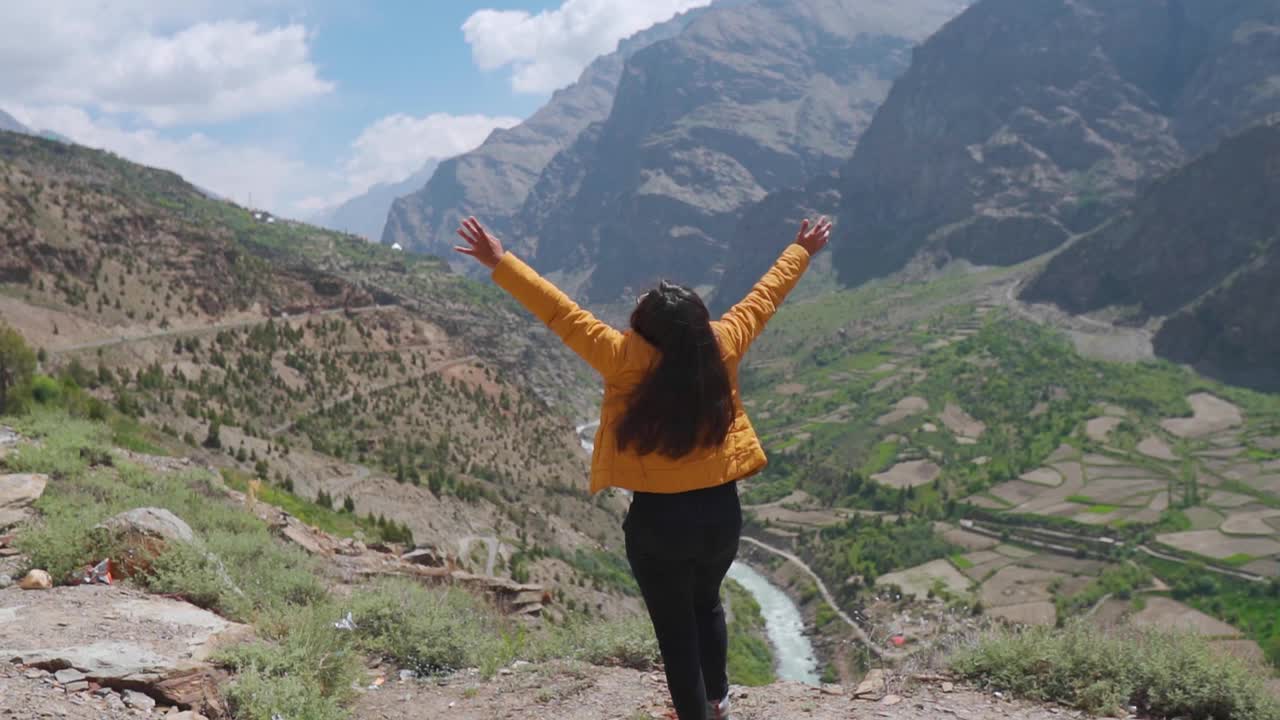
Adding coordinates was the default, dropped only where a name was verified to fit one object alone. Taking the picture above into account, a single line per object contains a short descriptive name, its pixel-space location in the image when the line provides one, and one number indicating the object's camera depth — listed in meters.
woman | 3.57
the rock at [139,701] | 4.69
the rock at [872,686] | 5.85
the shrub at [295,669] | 4.93
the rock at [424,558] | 13.26
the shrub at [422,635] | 6.58
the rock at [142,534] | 6.69
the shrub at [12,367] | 15.23
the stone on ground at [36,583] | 6.52
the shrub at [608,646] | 6.73
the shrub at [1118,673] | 5.19
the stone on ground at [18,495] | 8.19
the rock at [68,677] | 4.71
